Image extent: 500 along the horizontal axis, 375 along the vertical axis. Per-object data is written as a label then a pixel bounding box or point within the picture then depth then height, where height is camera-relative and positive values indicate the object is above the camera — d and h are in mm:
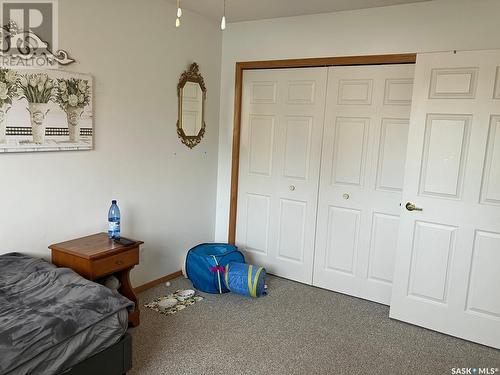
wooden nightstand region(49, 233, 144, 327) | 2566 -825
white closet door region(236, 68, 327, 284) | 3707 -259
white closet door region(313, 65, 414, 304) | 3311 -268
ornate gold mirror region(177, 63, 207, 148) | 3680 +256
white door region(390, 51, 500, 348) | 2744 -332
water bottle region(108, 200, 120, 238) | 2947 -651
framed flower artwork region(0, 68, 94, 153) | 2451 +99
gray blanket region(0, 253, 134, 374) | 1778 -884
